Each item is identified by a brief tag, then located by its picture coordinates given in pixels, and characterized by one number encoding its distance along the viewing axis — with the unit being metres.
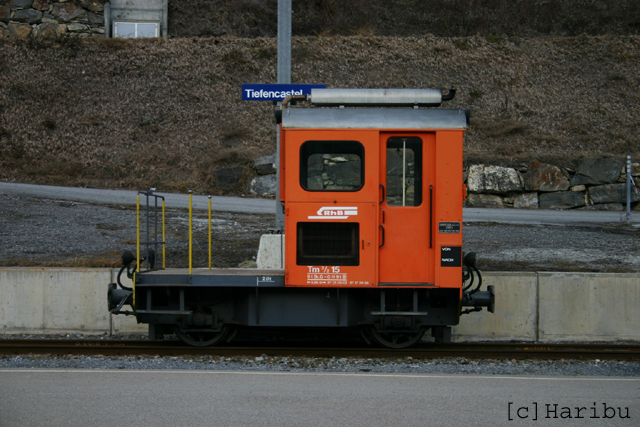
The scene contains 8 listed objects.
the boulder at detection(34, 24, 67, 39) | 34.12
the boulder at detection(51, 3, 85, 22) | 35.34
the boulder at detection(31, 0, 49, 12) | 35.22
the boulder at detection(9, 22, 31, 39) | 34.30
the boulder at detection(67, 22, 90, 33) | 35.25
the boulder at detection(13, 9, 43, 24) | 35.00
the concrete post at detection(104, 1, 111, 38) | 35.94
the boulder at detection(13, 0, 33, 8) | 35.09
